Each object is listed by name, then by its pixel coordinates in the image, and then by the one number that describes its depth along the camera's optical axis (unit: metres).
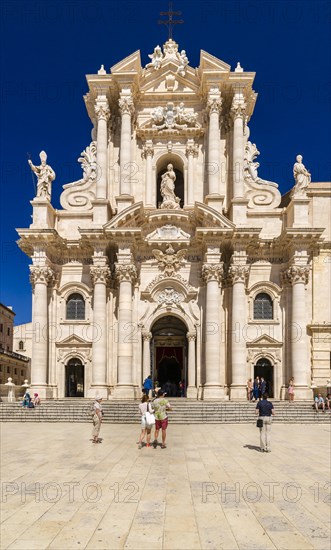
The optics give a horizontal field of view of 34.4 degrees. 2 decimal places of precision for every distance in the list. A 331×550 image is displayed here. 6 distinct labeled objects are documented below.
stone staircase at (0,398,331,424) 26.25
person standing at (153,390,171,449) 17.44
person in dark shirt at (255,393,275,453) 16.69
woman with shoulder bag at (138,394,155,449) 17.09
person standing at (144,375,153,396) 29.76
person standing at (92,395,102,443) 18.33
